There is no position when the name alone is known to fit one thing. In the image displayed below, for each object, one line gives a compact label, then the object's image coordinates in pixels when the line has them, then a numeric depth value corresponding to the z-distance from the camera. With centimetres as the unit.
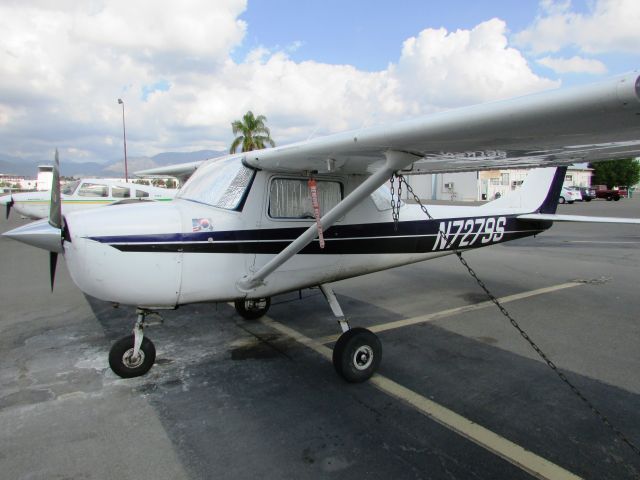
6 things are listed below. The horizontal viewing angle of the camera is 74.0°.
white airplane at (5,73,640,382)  262
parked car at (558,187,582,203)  3547
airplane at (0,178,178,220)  1415
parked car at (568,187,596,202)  4005
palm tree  3994
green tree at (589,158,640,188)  5888
